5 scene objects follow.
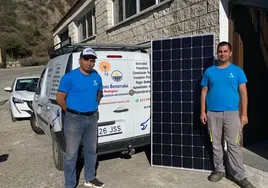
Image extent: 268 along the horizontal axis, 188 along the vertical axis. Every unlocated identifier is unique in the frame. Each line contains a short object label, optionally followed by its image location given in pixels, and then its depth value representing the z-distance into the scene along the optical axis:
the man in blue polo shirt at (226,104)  2.63
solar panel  3.12
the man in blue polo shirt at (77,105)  2.68
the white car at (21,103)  6.56
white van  3.18
